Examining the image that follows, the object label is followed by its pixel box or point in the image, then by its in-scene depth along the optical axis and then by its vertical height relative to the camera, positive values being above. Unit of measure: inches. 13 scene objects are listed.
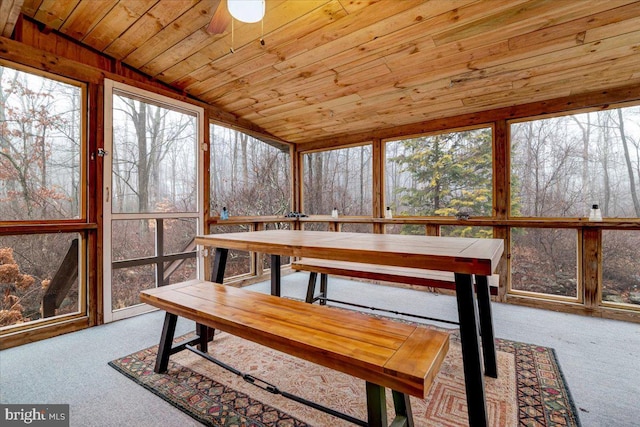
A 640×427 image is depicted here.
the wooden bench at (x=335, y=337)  41.6 -21.6
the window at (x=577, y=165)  115.0 +19.8
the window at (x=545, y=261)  124.5 -22.4
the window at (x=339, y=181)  179.8 +20.8
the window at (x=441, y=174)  142.8 +20.2
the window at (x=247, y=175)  153.0 +23.1
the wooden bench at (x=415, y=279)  71.2 -21.4
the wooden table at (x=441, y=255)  52.0 -8.6
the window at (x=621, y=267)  112.3 -22.6
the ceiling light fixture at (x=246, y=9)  61.5 +44.5
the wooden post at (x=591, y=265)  117.0 -22.1
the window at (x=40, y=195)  90.2 +6.9
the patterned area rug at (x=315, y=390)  59.4 -41.9
